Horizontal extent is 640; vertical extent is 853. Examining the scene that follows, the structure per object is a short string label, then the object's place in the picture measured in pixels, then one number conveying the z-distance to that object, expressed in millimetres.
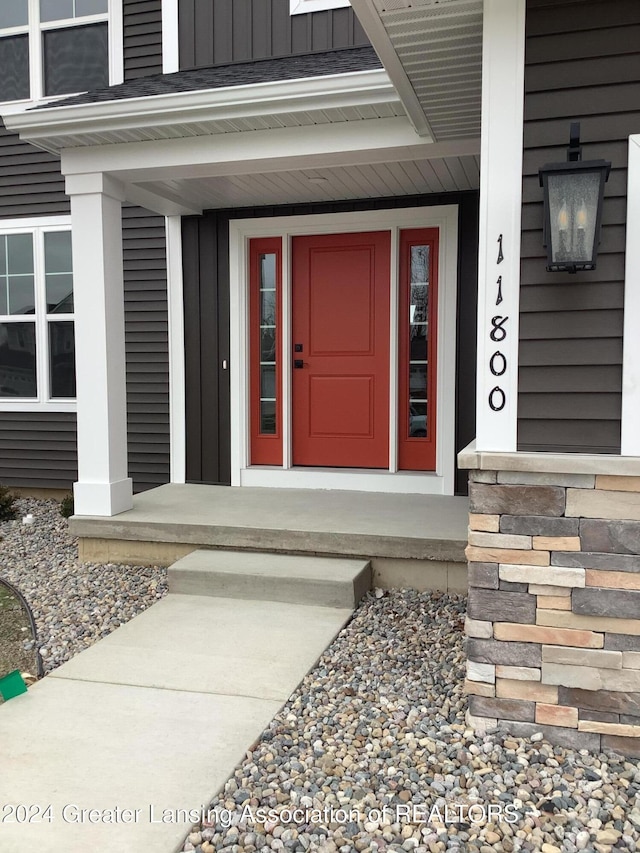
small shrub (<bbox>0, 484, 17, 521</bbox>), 6027
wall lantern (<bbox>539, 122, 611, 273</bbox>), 2316
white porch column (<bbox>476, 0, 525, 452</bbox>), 2486
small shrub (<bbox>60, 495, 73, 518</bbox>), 5660
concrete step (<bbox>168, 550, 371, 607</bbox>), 3768
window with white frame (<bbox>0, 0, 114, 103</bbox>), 6137
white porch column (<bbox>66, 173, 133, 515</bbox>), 4551
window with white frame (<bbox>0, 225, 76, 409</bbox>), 6430
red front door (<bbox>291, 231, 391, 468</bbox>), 5508
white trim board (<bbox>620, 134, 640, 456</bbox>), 2420
